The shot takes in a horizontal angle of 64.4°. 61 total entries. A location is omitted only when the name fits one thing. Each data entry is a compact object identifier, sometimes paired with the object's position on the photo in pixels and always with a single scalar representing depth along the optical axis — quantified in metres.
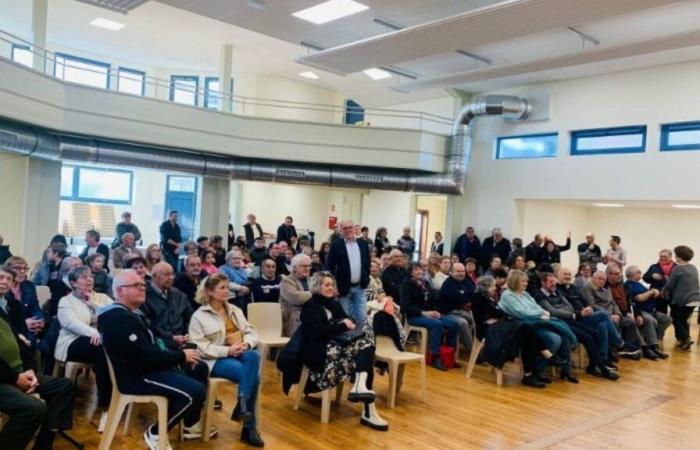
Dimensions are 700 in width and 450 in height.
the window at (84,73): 12.30
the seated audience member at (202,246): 6.90
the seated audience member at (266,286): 5.47
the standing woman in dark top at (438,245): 11.45
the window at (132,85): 13.04
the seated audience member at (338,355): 3.92
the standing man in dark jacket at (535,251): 9.73
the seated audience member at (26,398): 2.70
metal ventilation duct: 9.06
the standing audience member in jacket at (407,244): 10.38
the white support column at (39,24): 8.34
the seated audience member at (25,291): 4.08
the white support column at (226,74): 10.94
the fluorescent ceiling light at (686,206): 9.43
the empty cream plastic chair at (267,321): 4.82
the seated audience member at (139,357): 2.99
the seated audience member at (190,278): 4.83
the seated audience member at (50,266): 5.55
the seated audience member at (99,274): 4.88
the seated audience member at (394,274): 6.24
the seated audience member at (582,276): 6.41
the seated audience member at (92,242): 6.95
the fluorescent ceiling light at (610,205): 10.51
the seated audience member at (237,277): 5.40
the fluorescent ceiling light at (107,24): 10.34
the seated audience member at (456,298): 6.07
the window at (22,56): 11.41
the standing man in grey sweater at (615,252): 9.06
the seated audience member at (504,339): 5.22
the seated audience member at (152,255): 5.70
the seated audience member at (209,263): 6.04
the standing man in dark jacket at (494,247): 10.45
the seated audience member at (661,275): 7.66
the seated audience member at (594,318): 5.95
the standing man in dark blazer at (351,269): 5.40
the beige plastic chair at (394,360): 4.35
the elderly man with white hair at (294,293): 4.86
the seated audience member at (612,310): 6.40
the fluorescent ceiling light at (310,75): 12.98
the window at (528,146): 10.58
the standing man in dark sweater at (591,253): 9.57
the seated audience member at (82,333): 3.61
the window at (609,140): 9.45
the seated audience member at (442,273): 7.05
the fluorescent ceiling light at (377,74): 11.61
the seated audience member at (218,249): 7.82
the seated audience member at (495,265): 6.98
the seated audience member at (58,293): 4.34
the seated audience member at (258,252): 7.83
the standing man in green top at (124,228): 8.95
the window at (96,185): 12.34
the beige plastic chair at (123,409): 3.05
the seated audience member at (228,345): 3.47
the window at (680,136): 8.74
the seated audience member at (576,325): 5.84
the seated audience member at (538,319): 5.38
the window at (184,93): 13.55
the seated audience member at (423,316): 5.72
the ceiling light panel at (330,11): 7.39
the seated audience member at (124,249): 6.63
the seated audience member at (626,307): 6.80
